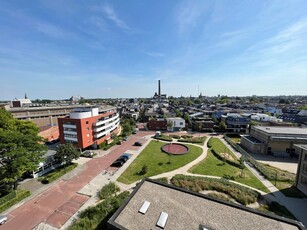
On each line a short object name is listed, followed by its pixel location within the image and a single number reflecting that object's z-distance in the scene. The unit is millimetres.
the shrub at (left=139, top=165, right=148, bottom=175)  35531
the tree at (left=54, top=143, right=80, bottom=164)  36719
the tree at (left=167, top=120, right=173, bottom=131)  77412
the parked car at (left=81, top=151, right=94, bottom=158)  45844
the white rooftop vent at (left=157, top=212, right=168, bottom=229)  14970
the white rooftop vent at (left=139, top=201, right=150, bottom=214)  16547
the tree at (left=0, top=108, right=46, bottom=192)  25969
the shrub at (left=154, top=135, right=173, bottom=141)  62812
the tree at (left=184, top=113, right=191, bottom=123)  88069
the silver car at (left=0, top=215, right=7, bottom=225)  21892
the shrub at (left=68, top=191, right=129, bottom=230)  19812
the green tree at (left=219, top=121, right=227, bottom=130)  73625
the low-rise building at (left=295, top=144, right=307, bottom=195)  29516
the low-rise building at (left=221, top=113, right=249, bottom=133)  73356
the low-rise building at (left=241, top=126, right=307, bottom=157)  47562
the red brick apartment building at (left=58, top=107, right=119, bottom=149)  46969
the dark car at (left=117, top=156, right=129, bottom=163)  42112
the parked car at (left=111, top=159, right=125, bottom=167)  40031
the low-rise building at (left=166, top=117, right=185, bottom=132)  78250
